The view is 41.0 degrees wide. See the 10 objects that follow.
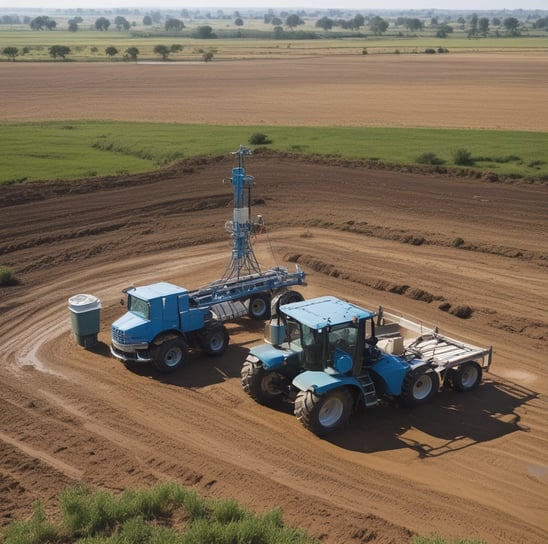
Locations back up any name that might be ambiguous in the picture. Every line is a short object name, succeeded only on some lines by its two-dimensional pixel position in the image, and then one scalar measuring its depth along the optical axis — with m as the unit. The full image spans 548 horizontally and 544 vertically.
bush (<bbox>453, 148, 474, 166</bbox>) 39.31
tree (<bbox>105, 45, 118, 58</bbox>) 141.38
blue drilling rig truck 18.36
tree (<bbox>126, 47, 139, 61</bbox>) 135.05
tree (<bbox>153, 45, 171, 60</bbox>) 136.12
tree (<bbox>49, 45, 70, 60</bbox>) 133.25
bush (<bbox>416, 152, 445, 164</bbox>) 39.72
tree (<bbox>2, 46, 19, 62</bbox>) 130.00
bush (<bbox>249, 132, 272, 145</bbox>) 45.44
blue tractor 15.21
